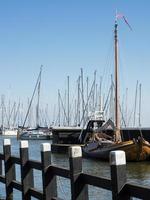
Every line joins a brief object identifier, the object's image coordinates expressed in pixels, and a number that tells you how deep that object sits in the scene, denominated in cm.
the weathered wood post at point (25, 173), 918
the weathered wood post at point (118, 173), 573
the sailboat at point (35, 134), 11371
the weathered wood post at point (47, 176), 810
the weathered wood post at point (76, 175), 691
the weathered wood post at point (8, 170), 1030
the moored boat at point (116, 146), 4151
